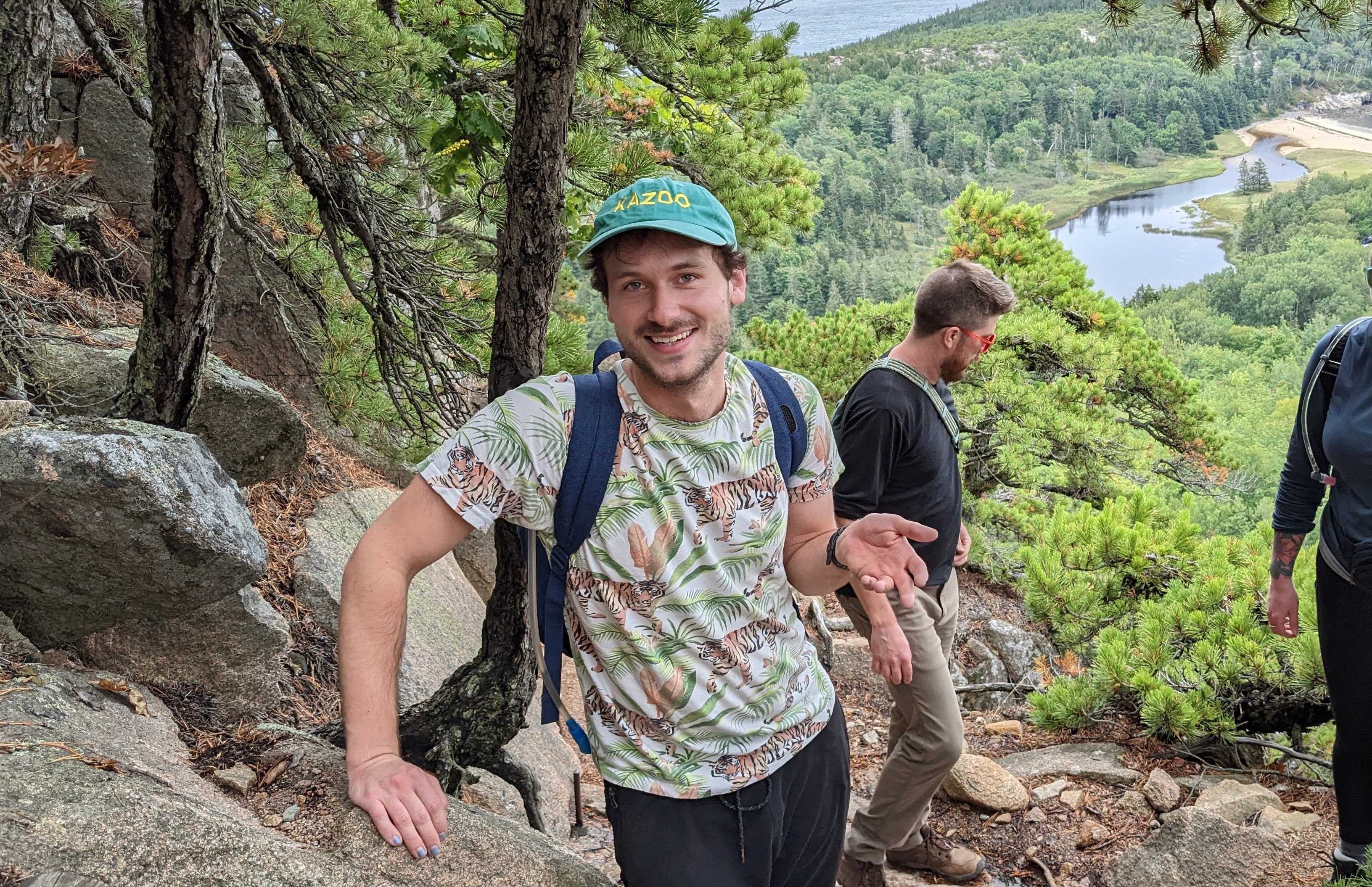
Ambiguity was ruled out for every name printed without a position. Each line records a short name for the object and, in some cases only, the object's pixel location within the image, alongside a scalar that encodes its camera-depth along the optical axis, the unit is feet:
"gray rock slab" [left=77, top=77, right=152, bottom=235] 14.85
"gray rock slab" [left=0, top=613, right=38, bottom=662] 6.10
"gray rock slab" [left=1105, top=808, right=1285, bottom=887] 9.23
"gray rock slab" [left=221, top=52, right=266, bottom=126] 14.37
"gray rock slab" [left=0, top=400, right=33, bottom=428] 7.10
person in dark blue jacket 7.66
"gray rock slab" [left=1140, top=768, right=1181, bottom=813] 11.08
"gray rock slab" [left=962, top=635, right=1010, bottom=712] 22.13
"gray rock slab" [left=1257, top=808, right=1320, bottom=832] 9.89
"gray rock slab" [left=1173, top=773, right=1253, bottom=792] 11.37
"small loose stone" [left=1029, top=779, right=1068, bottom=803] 11.63
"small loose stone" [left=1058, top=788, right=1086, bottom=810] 11.40
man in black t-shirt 8.48
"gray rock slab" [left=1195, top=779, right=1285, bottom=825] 10.14
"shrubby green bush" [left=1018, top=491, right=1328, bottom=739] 11.12
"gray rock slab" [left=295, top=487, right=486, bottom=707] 10.10
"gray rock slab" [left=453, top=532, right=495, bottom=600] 16.84
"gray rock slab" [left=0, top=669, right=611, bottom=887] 4.26
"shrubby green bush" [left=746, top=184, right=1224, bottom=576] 23.25
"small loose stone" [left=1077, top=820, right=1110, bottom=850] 10.71
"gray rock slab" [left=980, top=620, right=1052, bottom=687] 22.97
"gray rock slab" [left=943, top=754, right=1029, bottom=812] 11.27
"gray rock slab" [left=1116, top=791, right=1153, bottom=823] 11.02
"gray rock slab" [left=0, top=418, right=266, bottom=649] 5.96
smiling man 4.80
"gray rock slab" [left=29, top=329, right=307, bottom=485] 8.65
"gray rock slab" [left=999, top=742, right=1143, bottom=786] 11.88
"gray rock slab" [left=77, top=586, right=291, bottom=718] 7.09
